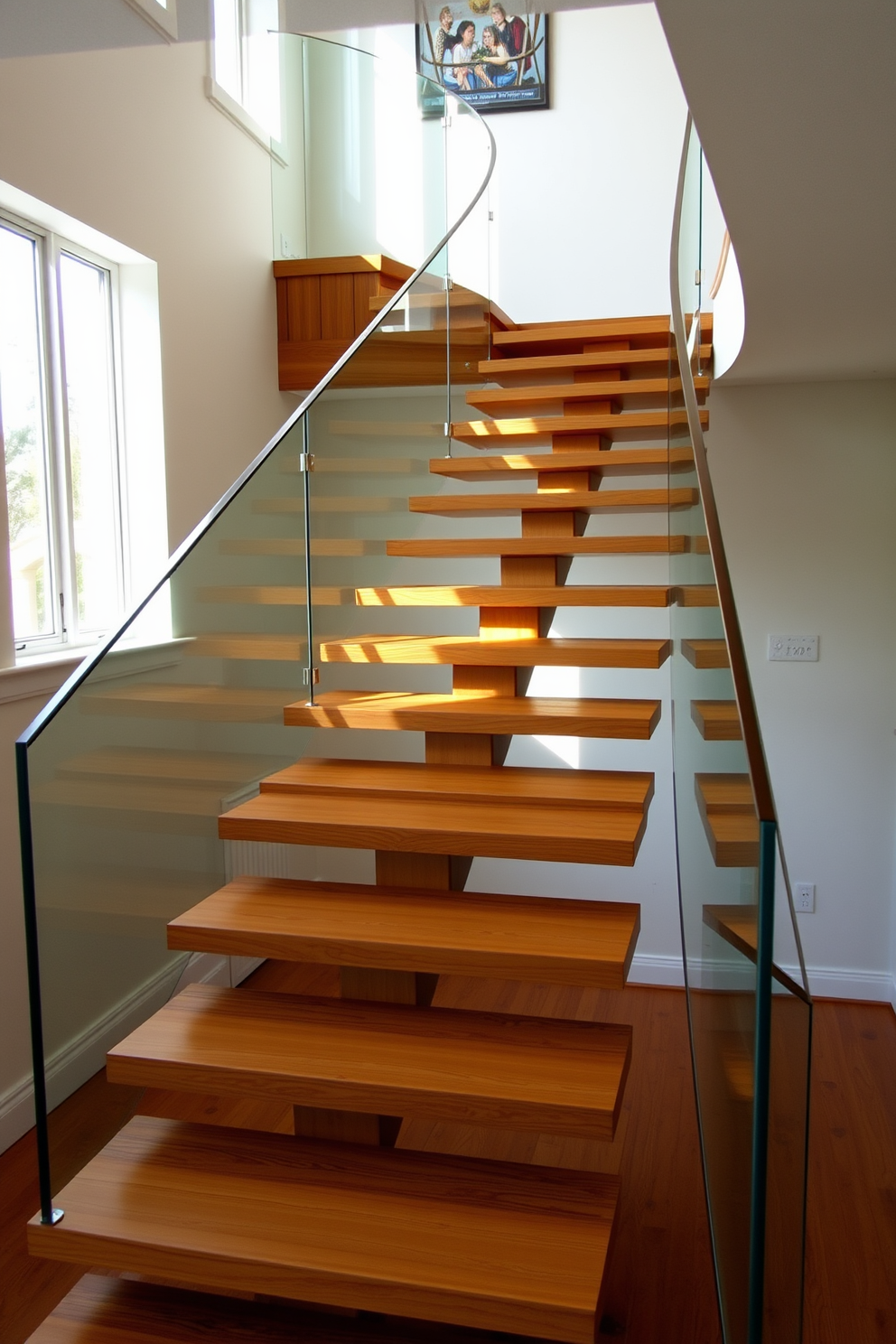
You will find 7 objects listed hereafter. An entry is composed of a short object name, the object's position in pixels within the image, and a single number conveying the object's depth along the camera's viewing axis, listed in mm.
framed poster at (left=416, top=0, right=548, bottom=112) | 5270
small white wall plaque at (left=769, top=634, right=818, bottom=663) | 4715
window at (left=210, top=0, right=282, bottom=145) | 4664
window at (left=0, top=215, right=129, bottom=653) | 3422
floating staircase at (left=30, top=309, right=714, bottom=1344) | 1994
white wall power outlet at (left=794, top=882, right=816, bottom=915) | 4793
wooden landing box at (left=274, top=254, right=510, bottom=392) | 4586
